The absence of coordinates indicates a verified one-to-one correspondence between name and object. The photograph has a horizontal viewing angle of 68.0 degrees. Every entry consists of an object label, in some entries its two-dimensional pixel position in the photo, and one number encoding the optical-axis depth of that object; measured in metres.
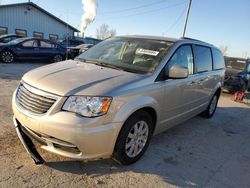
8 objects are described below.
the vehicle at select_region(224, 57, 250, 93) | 7.62
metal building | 16.98
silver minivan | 2.07
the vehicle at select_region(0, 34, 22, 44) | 11.69
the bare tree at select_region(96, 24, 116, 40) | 54.97
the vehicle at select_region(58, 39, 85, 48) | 15.60
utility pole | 15.30
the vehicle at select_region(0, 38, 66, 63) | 9.46
